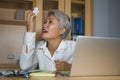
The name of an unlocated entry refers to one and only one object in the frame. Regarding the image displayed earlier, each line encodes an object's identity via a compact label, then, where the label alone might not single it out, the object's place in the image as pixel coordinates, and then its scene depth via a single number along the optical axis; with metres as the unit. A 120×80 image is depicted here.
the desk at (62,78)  0.89
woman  1.70
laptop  0.94
